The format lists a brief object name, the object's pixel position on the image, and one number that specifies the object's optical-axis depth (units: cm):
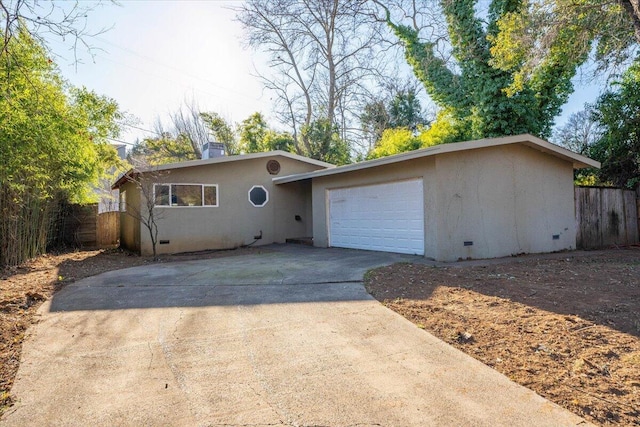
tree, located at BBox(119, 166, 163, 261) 984
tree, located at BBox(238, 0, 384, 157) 1953
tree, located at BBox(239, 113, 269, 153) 2391
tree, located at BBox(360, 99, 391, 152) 2270
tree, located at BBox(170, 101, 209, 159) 2545
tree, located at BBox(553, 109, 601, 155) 1766
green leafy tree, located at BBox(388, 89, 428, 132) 2297
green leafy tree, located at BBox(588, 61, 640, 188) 1132
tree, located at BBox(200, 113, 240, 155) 2522
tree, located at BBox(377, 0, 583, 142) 1180
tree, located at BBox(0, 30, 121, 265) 603
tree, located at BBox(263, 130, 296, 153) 2250
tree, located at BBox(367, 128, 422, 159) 1554
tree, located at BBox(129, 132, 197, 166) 2542
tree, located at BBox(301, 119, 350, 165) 2088
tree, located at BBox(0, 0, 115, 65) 337
